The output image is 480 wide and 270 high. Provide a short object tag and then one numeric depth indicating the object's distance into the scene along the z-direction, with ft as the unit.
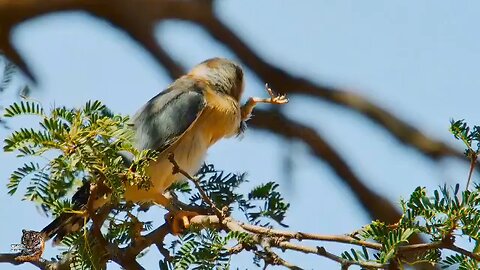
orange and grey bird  21.33
